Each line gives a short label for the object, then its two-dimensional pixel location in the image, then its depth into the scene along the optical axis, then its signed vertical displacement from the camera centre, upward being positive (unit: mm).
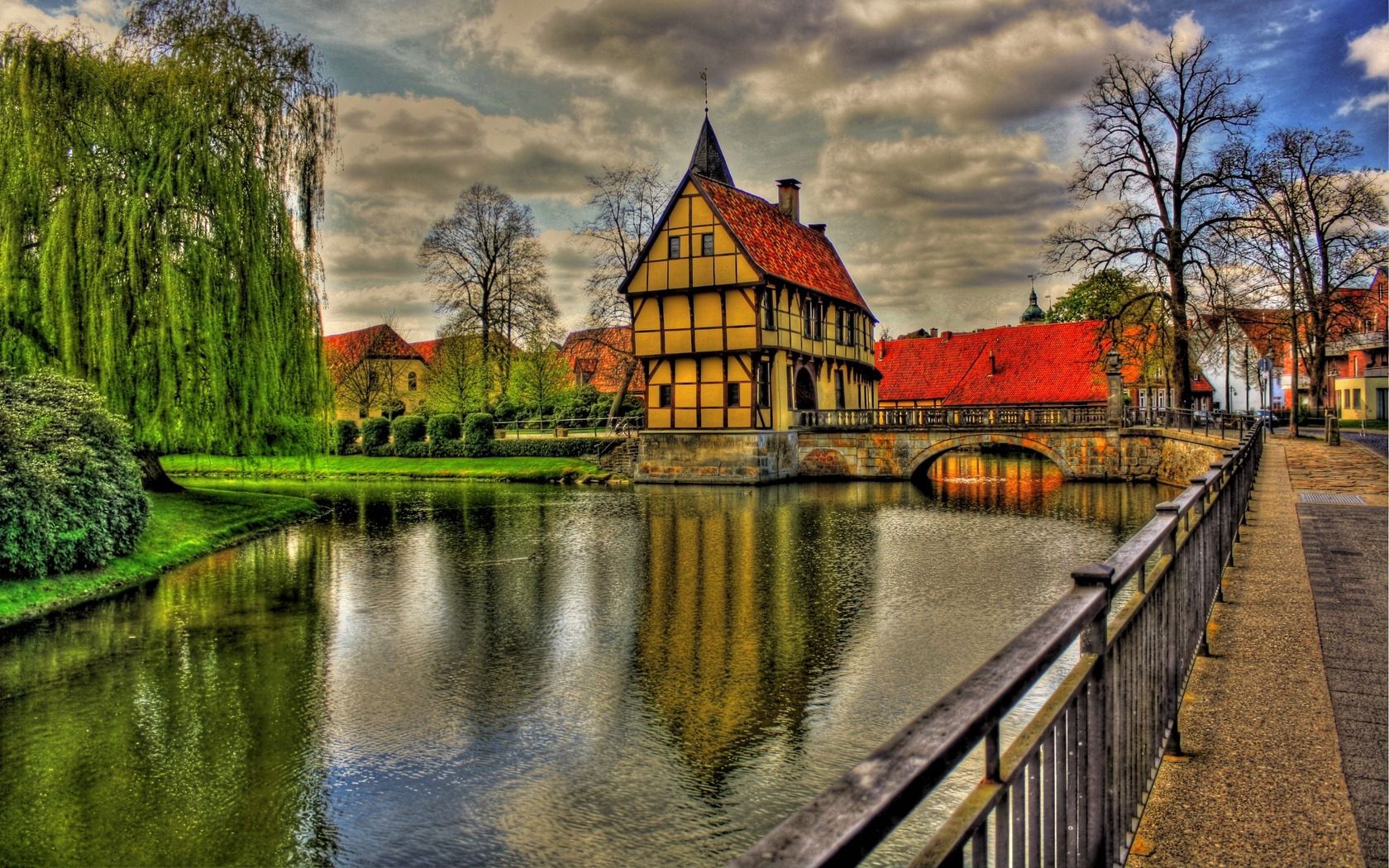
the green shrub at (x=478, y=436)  42781 -512
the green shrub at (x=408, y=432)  45344 -233
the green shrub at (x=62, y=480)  12328 -631
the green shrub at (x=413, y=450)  44362 -1117
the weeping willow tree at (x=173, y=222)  16969 +4039
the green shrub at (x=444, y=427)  44169 -82
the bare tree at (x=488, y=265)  46125 +7838
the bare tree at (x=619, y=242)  42594 +8236
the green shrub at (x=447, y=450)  43500 -1126
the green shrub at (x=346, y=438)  47125 -505
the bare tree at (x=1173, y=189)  30219 +7111
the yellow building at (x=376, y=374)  63750 +3754
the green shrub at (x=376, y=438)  46219 -540
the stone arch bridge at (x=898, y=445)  31172 -1123
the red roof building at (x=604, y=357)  47000 +3915
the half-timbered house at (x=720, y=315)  33062 +3754
